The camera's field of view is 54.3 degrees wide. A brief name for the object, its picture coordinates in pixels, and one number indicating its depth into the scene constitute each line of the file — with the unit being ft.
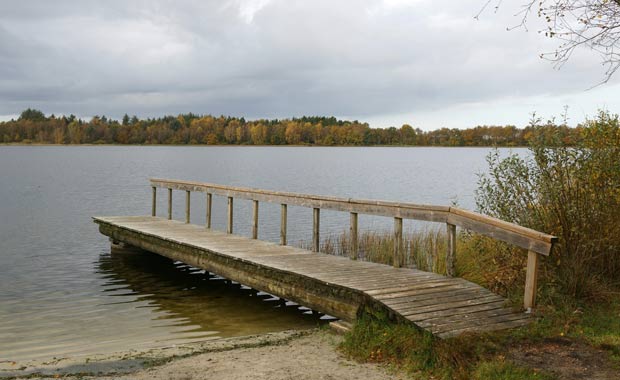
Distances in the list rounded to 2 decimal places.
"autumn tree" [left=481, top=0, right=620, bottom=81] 24.39
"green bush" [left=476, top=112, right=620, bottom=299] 24.36
